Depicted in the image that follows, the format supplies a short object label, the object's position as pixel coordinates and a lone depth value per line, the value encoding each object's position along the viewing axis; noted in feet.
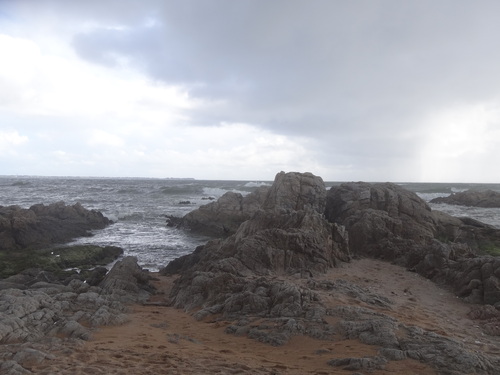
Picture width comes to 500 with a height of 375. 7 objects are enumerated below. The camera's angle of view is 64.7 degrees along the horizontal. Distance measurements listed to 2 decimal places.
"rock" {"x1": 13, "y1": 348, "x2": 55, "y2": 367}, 21.04
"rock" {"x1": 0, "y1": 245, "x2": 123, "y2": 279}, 56.08
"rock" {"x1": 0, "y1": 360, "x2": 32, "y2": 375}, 19.15
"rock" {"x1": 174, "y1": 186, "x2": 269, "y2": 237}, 96.22
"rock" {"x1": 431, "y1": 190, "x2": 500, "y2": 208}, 152.35
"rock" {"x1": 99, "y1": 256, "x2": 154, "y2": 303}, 40.29
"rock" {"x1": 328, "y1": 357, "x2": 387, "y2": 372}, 20.88
